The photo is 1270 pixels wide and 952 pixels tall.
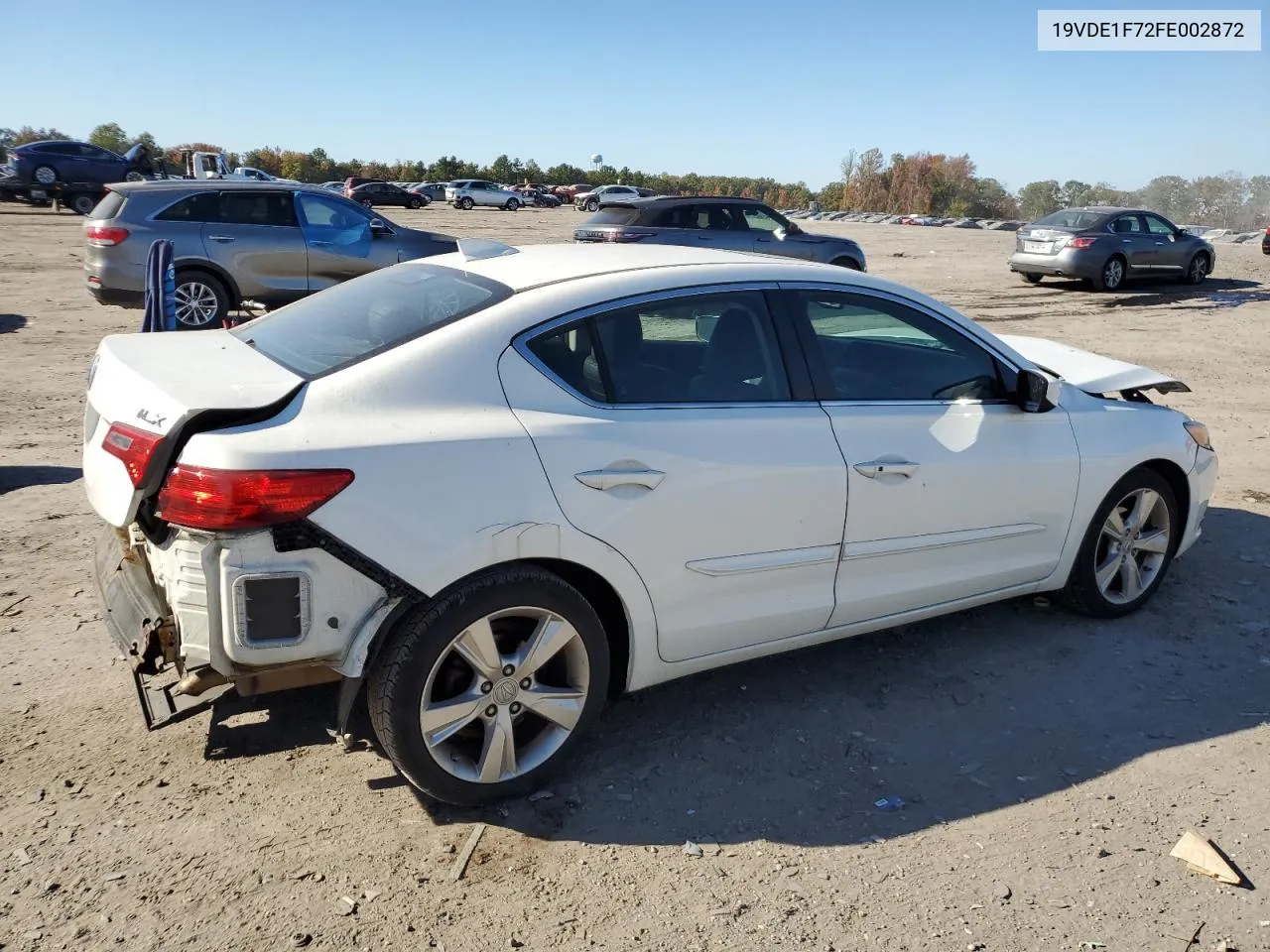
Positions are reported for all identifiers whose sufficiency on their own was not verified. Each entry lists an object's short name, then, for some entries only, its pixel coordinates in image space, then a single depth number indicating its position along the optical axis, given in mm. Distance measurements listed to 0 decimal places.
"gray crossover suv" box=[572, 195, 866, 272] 15359
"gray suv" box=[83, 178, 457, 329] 11281
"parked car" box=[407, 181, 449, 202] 58931
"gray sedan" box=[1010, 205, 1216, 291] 19125
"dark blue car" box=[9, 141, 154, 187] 31922
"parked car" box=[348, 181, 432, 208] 47125
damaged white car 2873
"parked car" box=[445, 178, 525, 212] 53250
